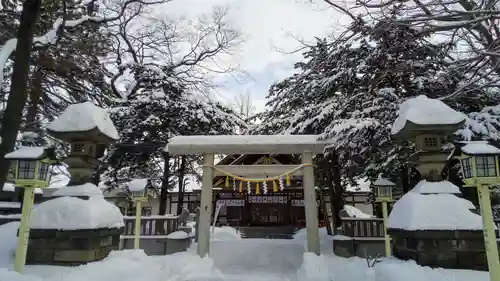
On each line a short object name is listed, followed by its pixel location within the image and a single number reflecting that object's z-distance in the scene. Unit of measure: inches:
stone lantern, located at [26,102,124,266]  211.8
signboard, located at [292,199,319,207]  810.8
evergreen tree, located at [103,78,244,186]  577.6
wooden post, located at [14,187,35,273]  187.5
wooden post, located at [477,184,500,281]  156.6
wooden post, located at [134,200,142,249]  320.8
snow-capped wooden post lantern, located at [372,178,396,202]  298.8
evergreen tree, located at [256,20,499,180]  376.2
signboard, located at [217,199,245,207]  821.9
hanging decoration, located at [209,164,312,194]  309.3
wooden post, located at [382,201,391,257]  285.0
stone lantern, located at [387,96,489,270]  194.7
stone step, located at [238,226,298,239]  699.9
